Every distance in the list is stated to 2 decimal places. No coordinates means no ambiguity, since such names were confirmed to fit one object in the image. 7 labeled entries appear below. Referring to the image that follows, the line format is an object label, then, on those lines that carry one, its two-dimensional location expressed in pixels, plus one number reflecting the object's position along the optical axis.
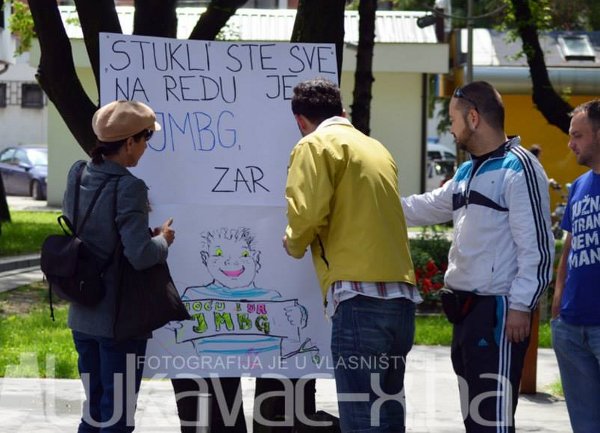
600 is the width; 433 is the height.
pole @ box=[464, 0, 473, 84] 37.31
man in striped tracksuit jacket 7.75
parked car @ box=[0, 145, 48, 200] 56.19
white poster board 9.25
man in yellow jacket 7.49
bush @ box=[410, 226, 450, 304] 19.84
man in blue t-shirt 7.89
